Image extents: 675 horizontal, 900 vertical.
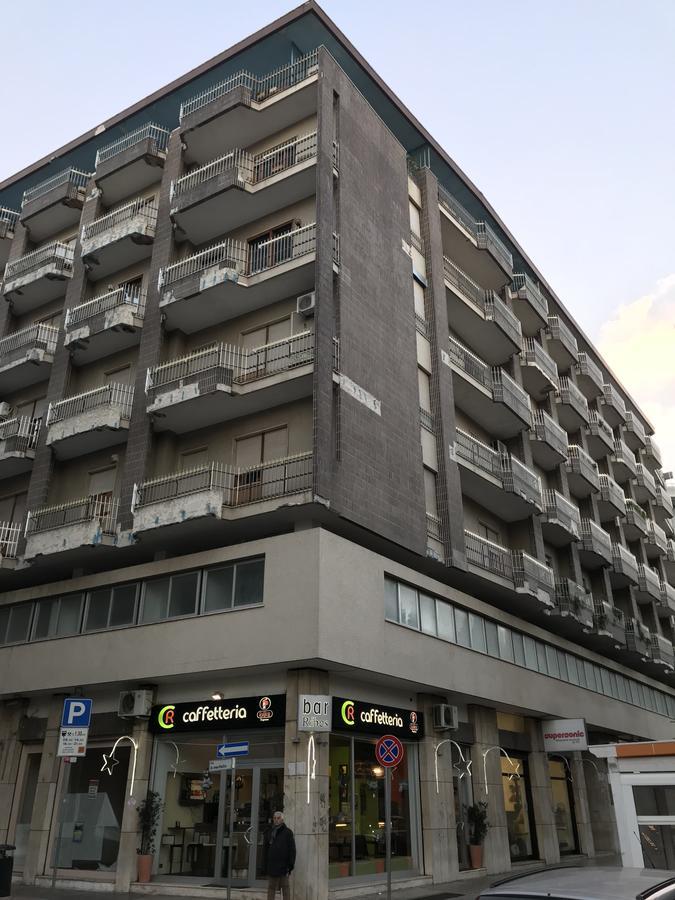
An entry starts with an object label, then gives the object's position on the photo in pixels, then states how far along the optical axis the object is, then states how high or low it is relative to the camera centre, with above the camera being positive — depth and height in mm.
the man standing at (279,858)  13875 -867
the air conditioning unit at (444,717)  20016 +2173
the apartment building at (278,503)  17328 +7993
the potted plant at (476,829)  20578 -618
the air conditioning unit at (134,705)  18359 +2367
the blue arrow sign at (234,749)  14555 +1046
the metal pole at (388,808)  12773 -31
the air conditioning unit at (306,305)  20109 +12494
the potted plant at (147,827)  17125 -391
